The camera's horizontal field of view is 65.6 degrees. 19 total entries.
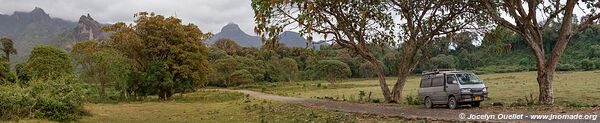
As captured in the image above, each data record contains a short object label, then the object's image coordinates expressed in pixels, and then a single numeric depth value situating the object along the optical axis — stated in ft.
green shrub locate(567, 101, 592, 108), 57.87
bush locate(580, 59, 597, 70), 279.90
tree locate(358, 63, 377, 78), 382.40
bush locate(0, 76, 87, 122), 57.06
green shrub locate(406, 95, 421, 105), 77.89
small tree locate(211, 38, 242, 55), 397.08
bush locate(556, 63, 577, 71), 284.59
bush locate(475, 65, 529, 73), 320.91
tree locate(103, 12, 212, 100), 135.54
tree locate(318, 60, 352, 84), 280.92
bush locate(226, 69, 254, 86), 268.82
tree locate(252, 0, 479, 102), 80.94
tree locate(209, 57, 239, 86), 274.57
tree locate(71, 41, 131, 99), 132.87
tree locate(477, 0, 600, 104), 66.95
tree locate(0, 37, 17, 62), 258.16
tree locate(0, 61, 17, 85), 139.95
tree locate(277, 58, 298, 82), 327.88
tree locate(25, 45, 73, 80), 140.64
